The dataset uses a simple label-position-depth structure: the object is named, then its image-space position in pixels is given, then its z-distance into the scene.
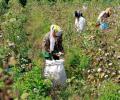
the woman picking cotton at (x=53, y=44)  7.98
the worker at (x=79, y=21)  10.89
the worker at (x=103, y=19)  11.57
